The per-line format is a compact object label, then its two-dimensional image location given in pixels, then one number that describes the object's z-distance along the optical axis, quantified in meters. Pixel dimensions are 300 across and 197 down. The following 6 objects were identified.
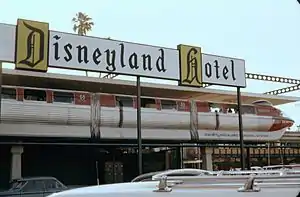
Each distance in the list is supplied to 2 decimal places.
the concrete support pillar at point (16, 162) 23.33
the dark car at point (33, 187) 17.66
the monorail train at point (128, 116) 22.06
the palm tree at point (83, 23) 55.78
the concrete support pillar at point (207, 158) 29.15
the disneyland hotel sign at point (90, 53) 11.49
